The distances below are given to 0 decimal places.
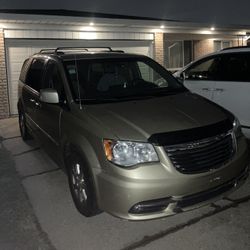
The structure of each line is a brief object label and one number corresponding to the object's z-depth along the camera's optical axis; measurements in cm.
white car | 426
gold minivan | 239
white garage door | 764
